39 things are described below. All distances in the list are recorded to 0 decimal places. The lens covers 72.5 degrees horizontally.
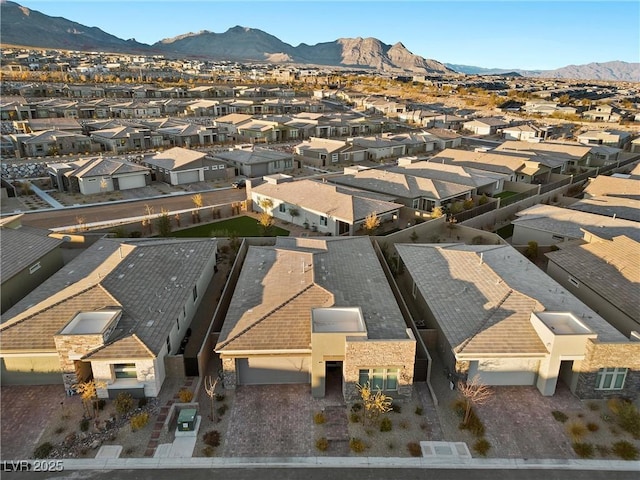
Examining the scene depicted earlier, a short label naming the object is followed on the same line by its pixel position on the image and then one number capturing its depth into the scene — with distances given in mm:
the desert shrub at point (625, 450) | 18672
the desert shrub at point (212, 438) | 19078
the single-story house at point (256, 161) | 64594
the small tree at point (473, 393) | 20359
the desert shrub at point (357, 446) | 18812
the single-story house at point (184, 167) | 59506
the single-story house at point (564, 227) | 37750
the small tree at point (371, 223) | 39719
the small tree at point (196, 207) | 45031
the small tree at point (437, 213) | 44512
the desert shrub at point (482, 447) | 18812
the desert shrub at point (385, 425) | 19977
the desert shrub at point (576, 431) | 19562
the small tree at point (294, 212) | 44906
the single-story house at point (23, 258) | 27156
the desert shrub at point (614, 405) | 20766
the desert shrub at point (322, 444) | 18844
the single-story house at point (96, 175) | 53844
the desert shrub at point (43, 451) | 18375
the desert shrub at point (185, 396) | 21047
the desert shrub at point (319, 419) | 20234
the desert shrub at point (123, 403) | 20484
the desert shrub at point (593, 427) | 20016
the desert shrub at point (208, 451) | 18625
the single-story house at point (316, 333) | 21000
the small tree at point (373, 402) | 20016
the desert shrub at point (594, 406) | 21297
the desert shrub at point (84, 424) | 19781
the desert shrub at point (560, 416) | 20625
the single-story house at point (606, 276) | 26125
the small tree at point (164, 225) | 41281
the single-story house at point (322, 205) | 41594
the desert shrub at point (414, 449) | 18750
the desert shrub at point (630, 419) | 19922
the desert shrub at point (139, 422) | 19781
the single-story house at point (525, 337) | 21375
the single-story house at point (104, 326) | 21125
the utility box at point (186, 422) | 19594
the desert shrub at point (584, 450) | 18750
